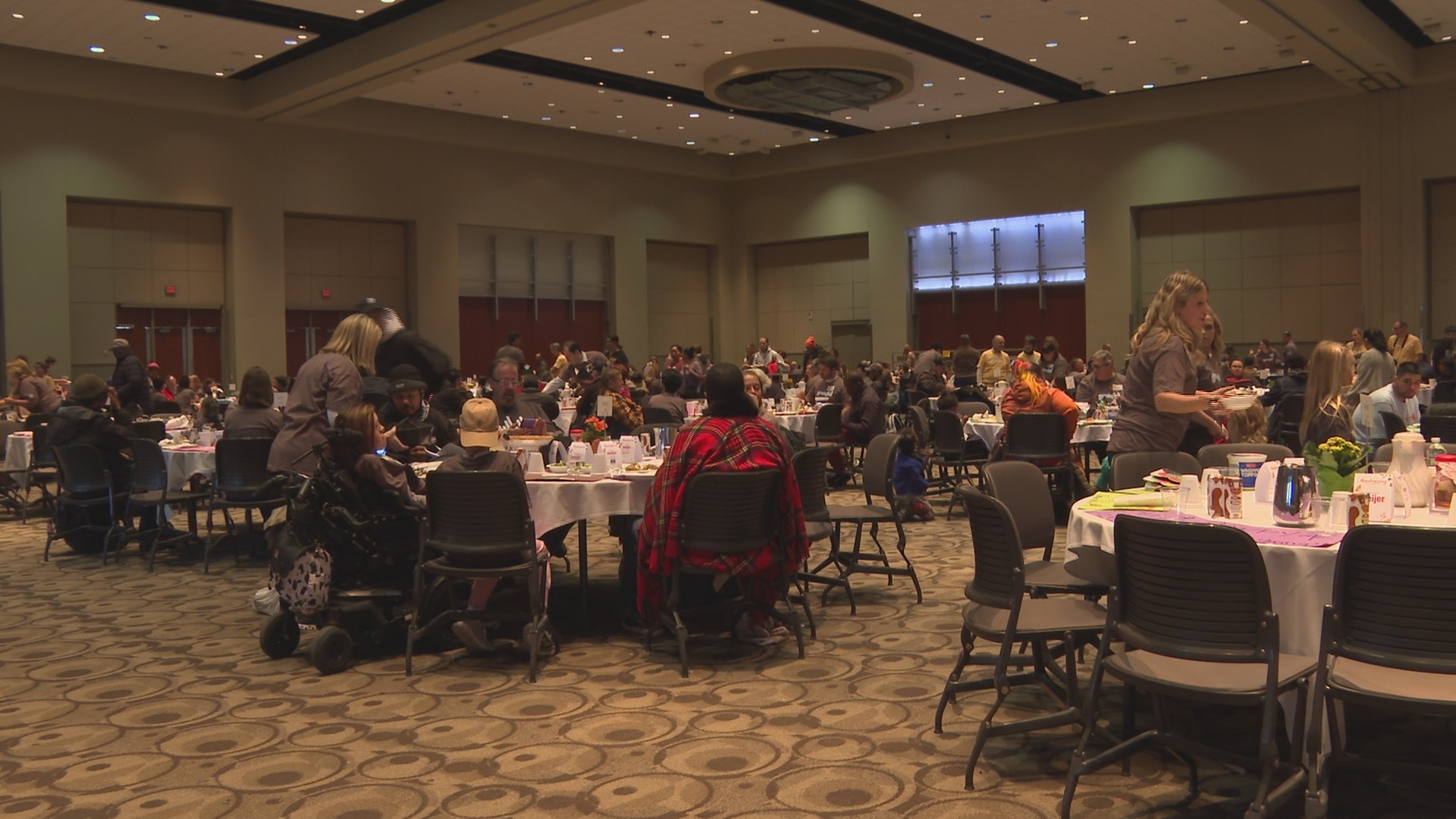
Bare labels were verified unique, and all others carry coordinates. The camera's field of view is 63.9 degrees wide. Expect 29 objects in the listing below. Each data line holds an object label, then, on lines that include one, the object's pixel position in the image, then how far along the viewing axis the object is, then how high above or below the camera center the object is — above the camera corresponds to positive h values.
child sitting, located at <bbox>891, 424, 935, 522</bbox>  8.60 -0.59
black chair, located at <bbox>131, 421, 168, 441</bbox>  9.86 -0.18
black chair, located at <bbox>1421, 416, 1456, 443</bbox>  7.26 -0.26
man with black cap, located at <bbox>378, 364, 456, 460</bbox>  6.80 -0.12
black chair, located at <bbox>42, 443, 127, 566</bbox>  8.27 -0.52
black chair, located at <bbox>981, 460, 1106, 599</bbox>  4.34 -0.43
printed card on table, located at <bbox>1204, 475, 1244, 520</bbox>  3.79 -0.35
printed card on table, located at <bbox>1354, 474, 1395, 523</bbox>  3.65 -0.35
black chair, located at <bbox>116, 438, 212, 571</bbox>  8.16 -0.54
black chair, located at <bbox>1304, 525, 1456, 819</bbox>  2.74 -0.57
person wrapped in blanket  5.00 -0.35
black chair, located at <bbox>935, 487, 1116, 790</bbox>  3.59 -0.72
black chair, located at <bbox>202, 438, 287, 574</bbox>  7.76 -0.45
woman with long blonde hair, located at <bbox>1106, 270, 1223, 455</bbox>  4.92 +0.09
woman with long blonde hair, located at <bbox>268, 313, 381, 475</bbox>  7.02 +0.02
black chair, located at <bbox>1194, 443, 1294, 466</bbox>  5.01 -0.27
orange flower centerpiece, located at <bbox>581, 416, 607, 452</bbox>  6.30 -0.17
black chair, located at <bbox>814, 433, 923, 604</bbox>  6.34 -0.64
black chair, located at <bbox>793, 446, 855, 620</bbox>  5.86 -0.46
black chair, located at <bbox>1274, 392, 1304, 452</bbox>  8.79 -0.23
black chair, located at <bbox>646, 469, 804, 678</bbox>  4.91 -0.50
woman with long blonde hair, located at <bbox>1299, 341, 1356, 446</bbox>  5.41 -0.03
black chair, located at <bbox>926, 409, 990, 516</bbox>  9.77 -0.41
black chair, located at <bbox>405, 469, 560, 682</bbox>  4.95 -0.57
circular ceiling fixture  16.52 +4.68
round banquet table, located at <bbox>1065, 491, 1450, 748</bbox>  3.29 -0.54
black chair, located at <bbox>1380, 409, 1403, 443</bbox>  7.36 -0.24
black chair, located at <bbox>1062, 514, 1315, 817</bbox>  2.92 -0.63
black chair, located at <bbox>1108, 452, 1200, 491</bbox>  4.80 -0.31
